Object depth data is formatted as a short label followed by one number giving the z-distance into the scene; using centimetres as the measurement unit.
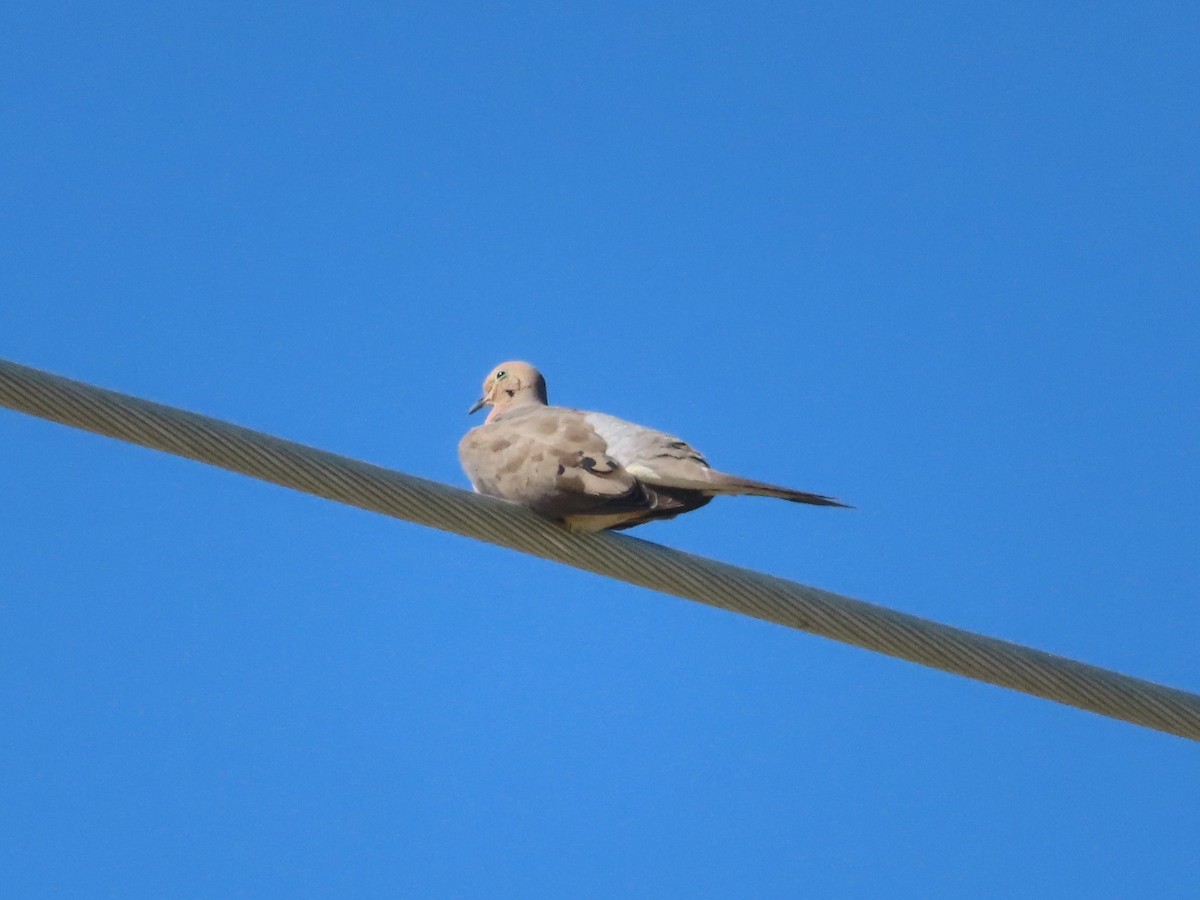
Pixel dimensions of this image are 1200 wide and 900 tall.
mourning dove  1179
